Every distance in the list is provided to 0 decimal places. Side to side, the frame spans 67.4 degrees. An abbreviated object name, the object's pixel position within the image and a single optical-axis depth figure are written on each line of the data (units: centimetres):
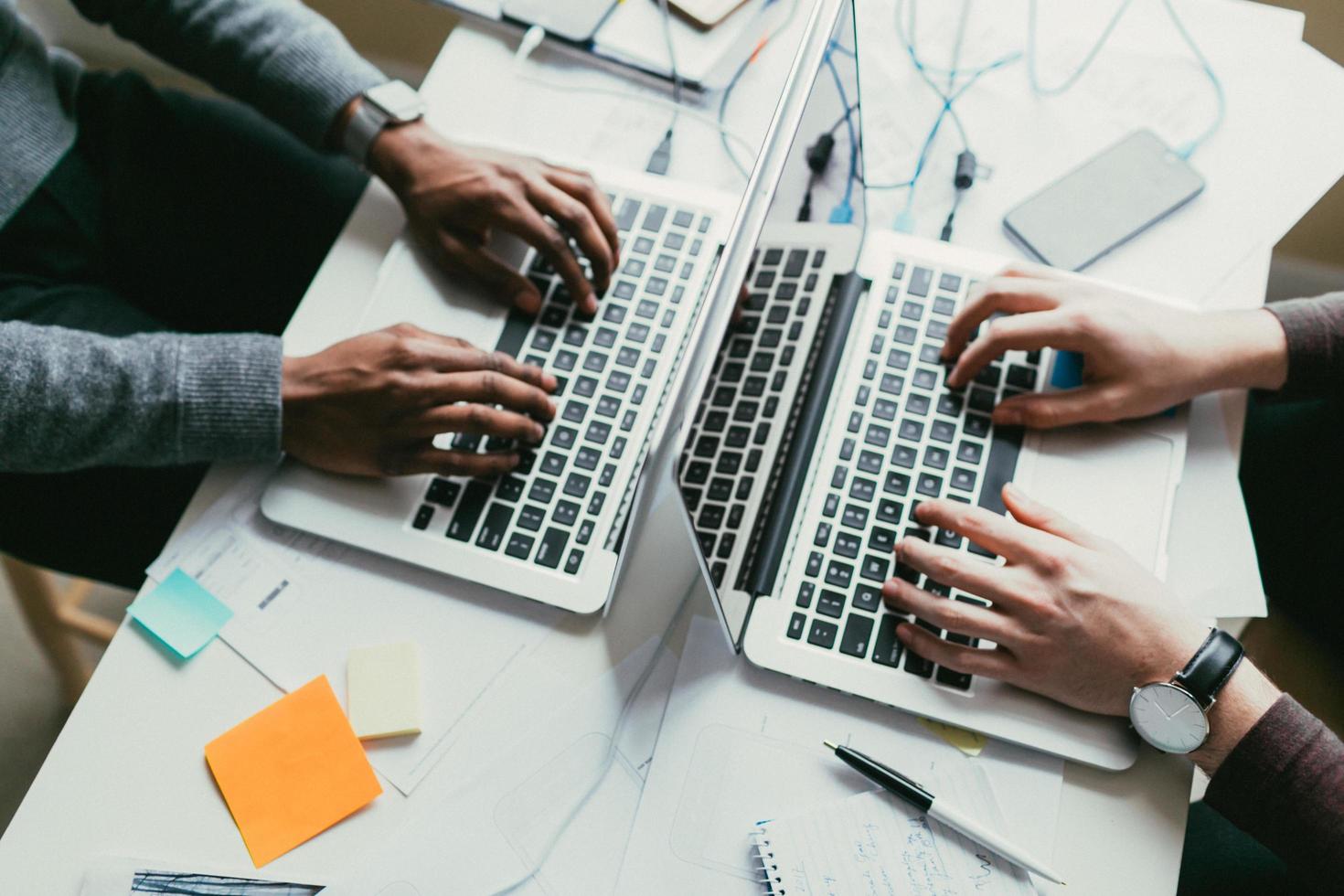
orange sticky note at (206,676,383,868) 79
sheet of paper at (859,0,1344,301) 102
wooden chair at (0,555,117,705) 142
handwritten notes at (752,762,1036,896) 77
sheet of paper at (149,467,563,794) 85
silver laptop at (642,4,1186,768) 80
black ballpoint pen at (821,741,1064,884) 76
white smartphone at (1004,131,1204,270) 101
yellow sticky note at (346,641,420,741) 82
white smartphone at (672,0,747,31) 112
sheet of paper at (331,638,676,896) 78
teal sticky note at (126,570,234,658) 85
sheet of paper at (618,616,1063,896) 78
